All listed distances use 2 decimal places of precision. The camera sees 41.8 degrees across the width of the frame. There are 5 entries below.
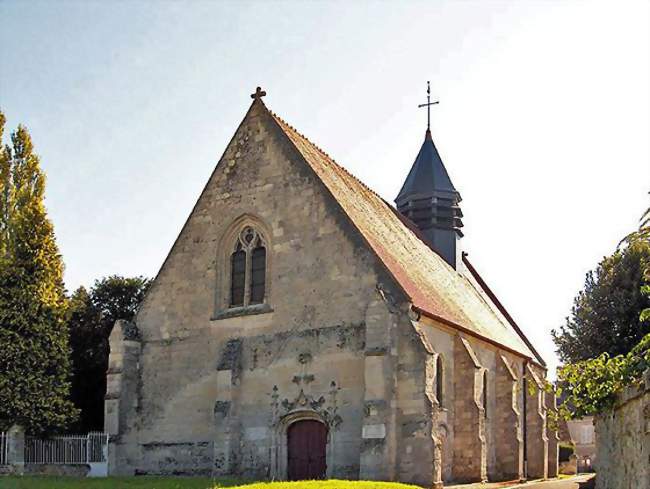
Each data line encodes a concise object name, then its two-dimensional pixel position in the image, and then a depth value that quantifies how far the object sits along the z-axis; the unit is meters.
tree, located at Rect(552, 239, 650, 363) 35.66
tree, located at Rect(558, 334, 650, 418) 13.34
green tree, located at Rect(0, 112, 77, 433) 28.31
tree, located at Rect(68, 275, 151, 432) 33.25
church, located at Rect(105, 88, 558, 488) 22.41
